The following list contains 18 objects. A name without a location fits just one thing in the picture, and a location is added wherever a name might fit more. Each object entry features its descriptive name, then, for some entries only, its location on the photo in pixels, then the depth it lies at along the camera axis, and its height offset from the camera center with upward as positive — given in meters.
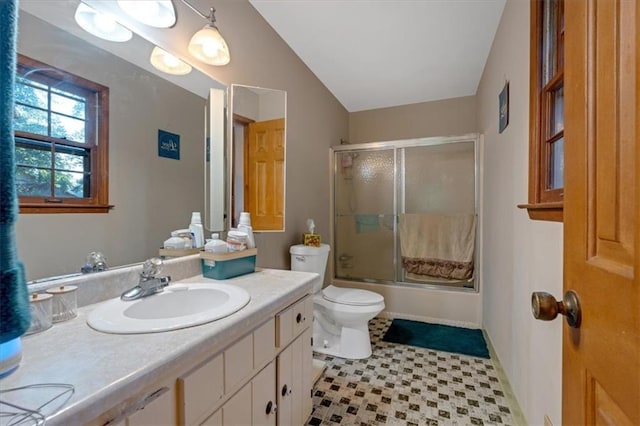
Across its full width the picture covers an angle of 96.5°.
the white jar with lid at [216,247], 1.27 -0.16
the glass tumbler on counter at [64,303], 0.80 -0.26
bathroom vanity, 0.53 -0.35
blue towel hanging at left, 0.46 +0.02
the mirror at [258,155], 1.68 +0.36
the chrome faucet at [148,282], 0.98 -0.26
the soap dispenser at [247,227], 1.41 -0.08
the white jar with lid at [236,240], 1.32 -0.14
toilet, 2.05 -0.73
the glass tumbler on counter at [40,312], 0.73 -0.26
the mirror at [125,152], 0.87 +0.24
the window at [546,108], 1.10 +0.43
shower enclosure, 2.73 +0.14
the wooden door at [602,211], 0.38 +0.00
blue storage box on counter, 1.26 -0.24
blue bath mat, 2.21 -1.06
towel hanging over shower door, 2.69 -0.32
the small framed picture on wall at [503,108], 1.69 +0.64
